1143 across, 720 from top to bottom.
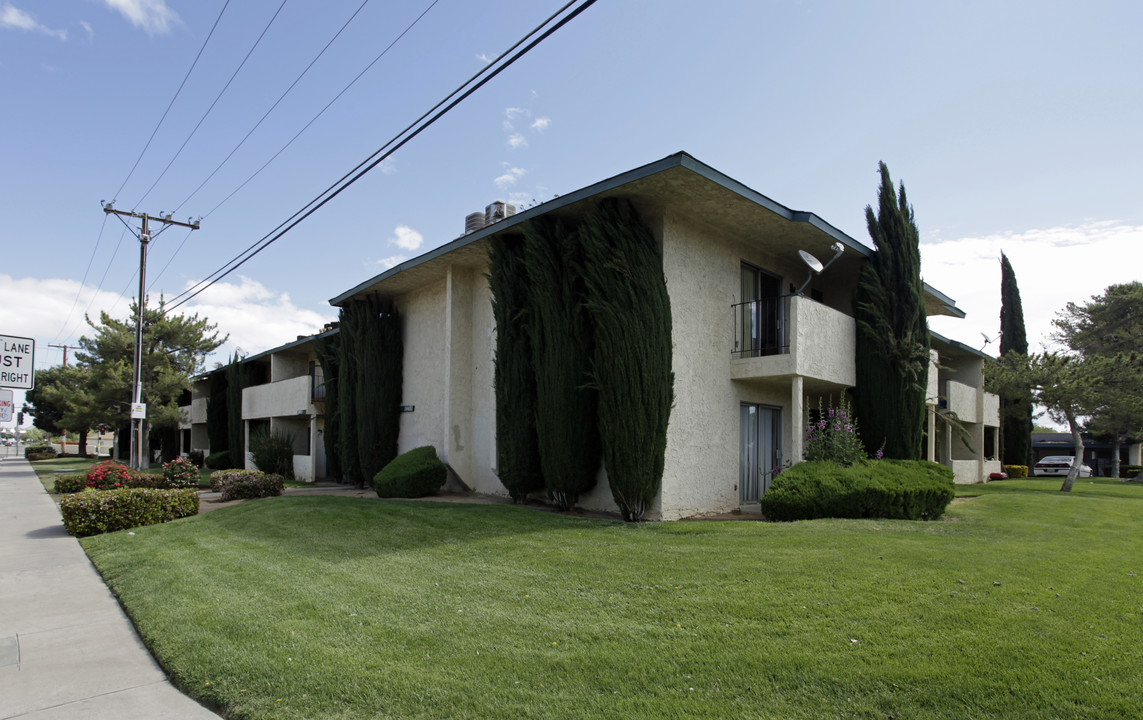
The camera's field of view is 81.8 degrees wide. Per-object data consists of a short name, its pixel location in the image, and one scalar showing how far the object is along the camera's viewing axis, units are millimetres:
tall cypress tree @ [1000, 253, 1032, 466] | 26656
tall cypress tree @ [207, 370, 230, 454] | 31672
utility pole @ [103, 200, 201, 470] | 22328
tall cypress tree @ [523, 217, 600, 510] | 10906
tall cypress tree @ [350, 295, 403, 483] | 16875
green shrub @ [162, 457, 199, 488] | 16672
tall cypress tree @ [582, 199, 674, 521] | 10086
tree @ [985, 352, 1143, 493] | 18859
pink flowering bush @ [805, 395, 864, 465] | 11672
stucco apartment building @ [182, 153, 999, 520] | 11133
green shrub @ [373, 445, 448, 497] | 13867
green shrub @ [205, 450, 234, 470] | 29344
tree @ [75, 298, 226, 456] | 29469
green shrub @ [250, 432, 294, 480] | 22250
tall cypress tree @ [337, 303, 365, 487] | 17719
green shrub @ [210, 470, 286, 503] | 15258
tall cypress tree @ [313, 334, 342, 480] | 18984
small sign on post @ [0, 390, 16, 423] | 10180
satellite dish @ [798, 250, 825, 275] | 11891
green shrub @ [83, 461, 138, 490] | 14914
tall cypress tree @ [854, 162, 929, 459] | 13570
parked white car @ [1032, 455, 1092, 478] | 37181
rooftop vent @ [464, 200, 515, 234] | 15883
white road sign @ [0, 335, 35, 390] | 8609
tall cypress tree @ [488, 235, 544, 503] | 12148
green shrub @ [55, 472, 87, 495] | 17625
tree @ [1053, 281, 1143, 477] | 31697
